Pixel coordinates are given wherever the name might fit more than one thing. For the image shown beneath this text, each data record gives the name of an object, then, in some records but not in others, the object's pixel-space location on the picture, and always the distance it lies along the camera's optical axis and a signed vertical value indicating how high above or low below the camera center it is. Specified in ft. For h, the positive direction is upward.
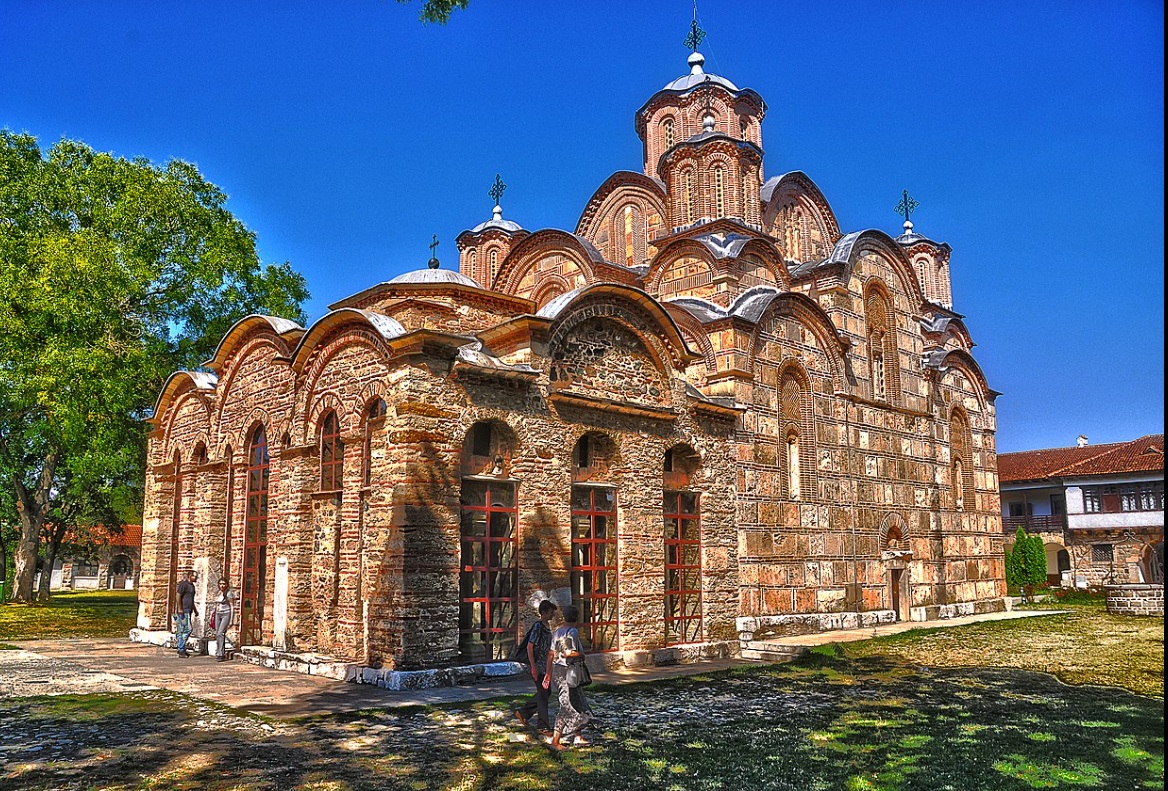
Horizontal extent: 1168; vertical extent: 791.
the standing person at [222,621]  45.01 -3.98
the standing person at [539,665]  26.73 -3.83
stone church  38.63 +5.14
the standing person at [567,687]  25.21 -4.32
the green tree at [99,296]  65.51 +19.96
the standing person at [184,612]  47.34 -3.68
